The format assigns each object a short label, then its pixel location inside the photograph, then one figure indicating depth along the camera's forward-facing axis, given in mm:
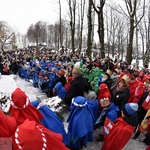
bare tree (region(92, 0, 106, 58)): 13479
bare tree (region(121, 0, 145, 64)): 13976
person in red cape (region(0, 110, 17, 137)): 1679
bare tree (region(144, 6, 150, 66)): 18928
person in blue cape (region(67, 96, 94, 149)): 3064
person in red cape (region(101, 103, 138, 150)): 2938
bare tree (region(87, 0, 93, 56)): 14318
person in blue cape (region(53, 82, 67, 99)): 4810
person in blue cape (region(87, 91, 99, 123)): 3900
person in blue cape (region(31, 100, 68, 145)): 2737
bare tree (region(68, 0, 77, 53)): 20080
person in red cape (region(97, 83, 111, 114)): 4039
